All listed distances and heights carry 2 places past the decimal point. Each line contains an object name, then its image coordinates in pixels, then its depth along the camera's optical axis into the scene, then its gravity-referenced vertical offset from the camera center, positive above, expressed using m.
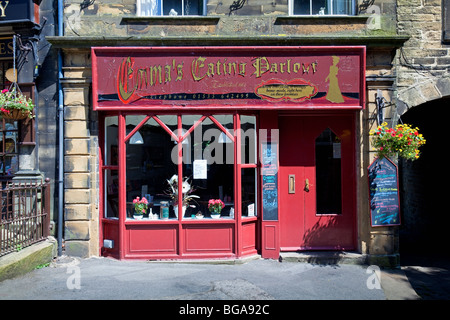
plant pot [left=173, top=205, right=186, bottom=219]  7.12 -0.74
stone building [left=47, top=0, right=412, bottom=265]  6.93 +1.14
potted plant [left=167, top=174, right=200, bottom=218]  7.14 -0.42
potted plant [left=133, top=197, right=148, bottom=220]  7.12 -0.72
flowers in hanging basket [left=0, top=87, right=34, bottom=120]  6.83 +1.10
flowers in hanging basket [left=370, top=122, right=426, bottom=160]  6.41 +0.42
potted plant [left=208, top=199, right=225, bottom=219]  7.16 -0.71
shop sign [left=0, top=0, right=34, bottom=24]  7.11 +2.86
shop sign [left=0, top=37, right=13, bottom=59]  7.39 +2.26
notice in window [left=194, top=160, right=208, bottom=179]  7.21 -0.03
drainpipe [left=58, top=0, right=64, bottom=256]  7.06 +0.60
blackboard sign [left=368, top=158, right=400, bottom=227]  6.96 -0.50
